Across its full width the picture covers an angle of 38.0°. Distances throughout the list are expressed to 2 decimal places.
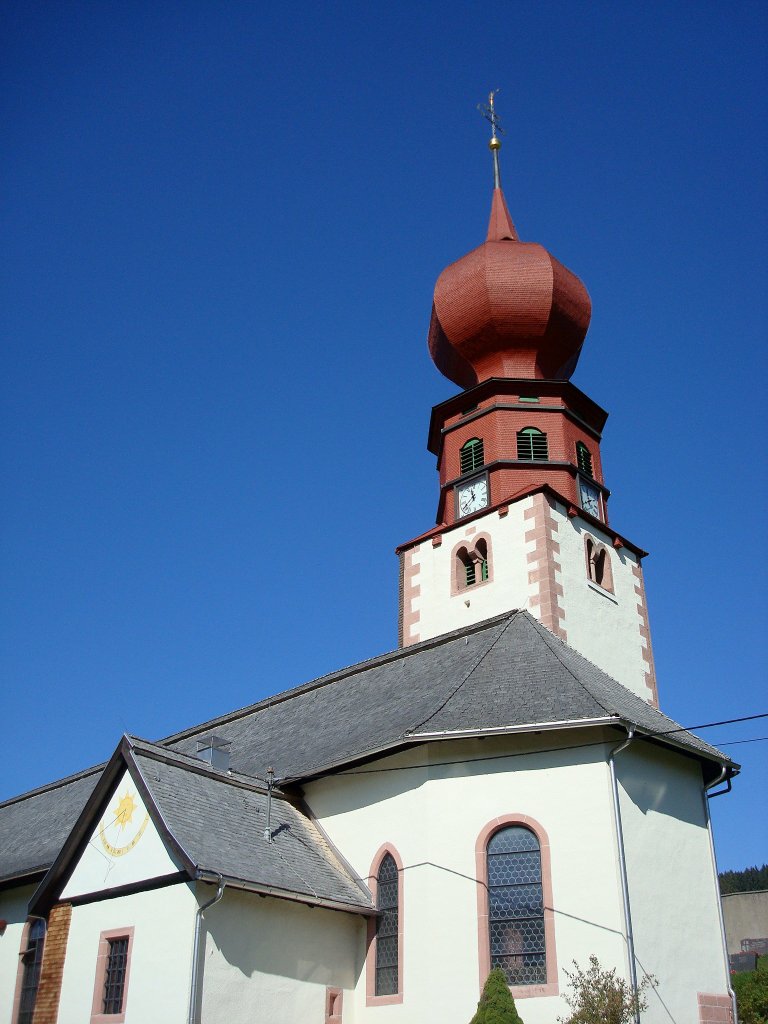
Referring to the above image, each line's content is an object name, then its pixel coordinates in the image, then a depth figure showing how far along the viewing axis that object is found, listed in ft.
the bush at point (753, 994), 61.52
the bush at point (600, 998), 47.75
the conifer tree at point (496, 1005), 48.49
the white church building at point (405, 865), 52.95
